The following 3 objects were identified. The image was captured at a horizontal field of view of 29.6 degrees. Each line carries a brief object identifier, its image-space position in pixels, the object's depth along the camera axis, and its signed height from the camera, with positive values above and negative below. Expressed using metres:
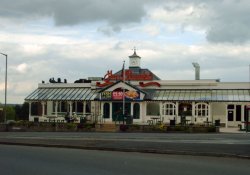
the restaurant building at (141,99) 55.03 +2.45
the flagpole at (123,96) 55.92 +2.79
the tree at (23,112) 79.59 +1.10
